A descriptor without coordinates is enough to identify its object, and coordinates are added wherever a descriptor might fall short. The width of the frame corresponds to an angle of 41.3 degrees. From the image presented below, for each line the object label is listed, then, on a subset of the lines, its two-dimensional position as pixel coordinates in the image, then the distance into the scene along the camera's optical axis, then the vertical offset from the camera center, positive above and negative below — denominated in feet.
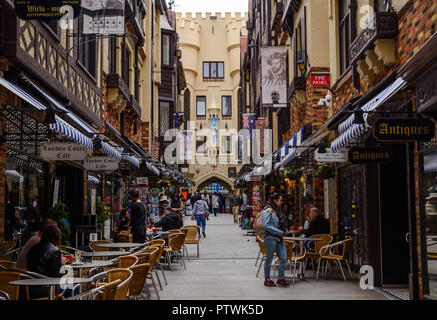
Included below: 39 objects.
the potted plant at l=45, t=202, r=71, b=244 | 38.40 -1.21
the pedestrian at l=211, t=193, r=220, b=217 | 148.56 -1.26
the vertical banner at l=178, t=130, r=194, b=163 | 146.92 +13.55
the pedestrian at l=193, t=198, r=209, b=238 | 74.69 -1.80
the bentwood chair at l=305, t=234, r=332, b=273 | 37.86 -2.99
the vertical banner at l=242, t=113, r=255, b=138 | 109.70 +14.44
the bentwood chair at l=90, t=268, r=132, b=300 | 20.49 -2.87
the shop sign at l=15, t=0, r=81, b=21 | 27.25 +8.87
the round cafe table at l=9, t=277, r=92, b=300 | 19.60 -2.93
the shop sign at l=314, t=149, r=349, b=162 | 39.86 +2.73
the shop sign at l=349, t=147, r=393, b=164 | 31.17 +2.22
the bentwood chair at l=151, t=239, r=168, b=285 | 34.00 -2.71
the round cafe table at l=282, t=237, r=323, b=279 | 37.60 -2.81
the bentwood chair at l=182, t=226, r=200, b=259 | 51.31 -3.17
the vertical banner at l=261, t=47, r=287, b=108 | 63.05 +13.17
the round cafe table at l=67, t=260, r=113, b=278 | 24.97 -2.97
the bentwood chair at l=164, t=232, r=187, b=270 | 42.24 -3.35
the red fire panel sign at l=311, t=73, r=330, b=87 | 50.26 +10.17
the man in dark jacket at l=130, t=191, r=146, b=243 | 41.22 -1.60
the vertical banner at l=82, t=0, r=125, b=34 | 45.32 +14.24
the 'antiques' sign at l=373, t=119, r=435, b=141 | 24.21 +2.80
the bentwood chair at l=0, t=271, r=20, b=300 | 20.29 -2.97
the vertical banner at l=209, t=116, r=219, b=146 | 189.26 +22.22
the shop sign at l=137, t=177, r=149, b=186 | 72.02 +2.05
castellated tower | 190.39 +41.93
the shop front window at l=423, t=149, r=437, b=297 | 25.40 -0.73
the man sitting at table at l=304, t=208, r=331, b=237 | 40.81 -2.10
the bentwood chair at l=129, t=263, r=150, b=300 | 22.95 -3.29
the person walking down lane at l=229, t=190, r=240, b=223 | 115.59 -1.85
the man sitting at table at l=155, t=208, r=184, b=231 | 51.34 -2.12
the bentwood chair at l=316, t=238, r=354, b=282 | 36.50 -3.57
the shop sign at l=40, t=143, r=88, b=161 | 33.88 +2.74
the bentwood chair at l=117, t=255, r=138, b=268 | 25.93 -2.83
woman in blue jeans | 34.12 -2.49
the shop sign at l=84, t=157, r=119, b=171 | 45.24 +2.70
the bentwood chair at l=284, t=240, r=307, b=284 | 37.37 -3.70
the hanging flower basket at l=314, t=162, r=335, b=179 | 46.32 +2.10
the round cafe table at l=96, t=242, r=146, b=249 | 34.88 -2.89
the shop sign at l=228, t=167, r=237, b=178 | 181.57 +7.84
